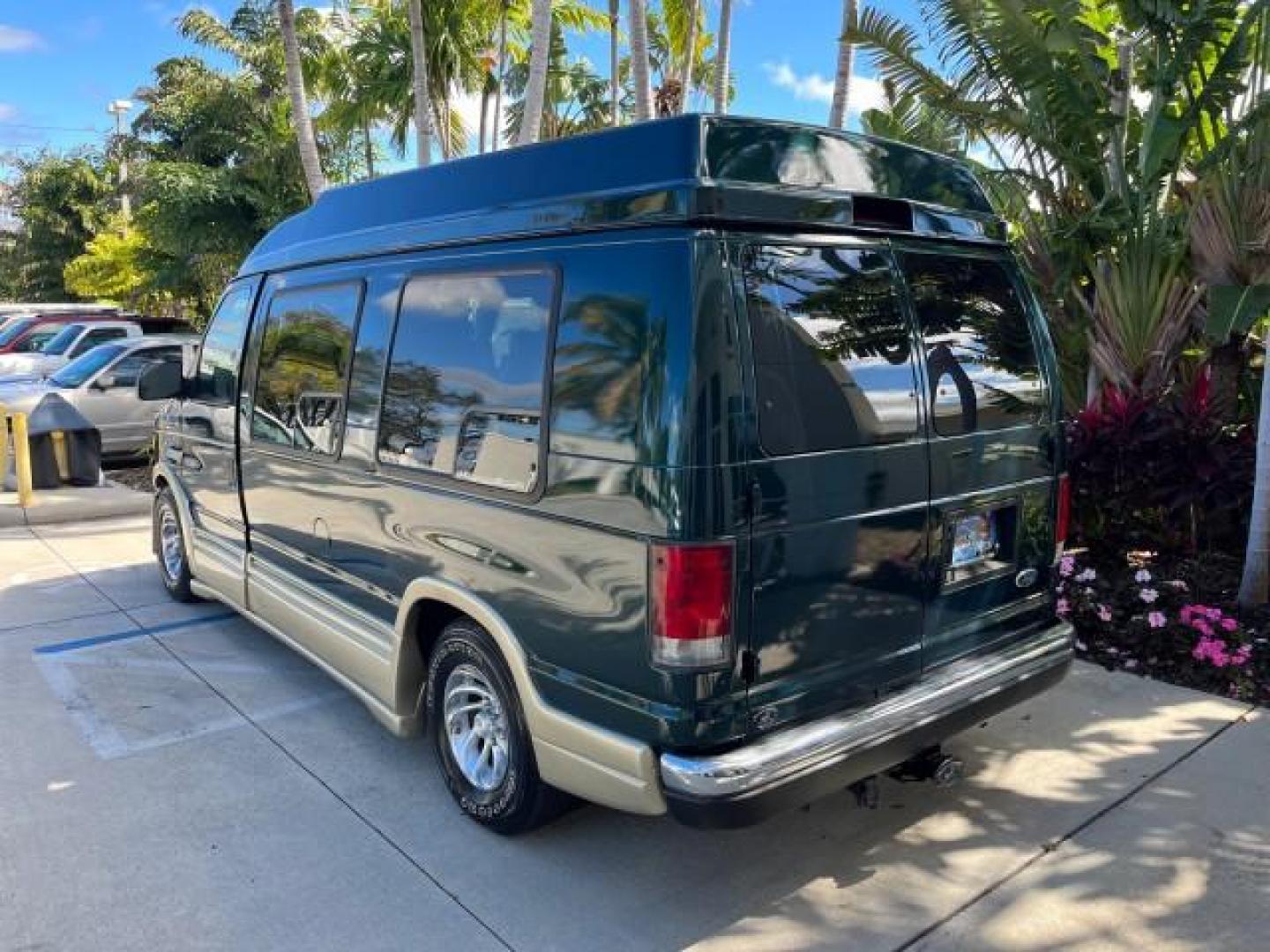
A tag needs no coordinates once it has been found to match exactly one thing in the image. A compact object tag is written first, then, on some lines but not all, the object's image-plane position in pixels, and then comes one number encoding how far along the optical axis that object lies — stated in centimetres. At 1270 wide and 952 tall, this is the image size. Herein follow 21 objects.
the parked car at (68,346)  1661
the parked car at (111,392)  1159
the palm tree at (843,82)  973
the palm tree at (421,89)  1114
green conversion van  268
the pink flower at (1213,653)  481
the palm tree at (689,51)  1198
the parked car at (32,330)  2069
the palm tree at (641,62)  904
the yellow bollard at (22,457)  895
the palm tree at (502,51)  1303
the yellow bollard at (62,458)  991
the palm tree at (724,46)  1133
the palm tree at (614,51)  1491
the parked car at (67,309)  2434
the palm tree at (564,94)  1793
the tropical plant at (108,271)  2787
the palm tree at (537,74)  900
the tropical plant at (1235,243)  588
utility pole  3079
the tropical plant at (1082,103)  680
